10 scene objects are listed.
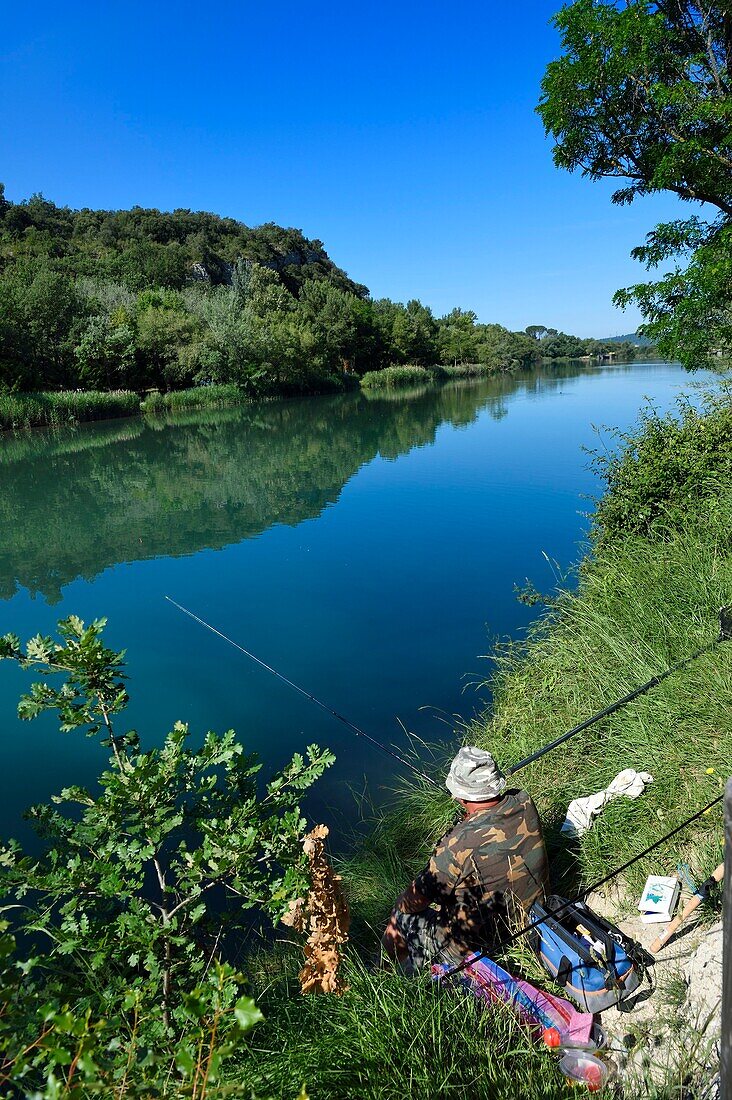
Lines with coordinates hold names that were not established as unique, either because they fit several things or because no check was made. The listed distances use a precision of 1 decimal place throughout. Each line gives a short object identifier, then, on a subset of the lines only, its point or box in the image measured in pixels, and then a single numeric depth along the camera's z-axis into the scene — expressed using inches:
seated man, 116.9
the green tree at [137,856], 76.9
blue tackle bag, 104.6
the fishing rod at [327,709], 216.3
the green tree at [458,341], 3417.8
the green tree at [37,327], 1440.7
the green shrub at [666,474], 269.9
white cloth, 147.9
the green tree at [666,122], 426.0
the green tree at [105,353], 1574.8
